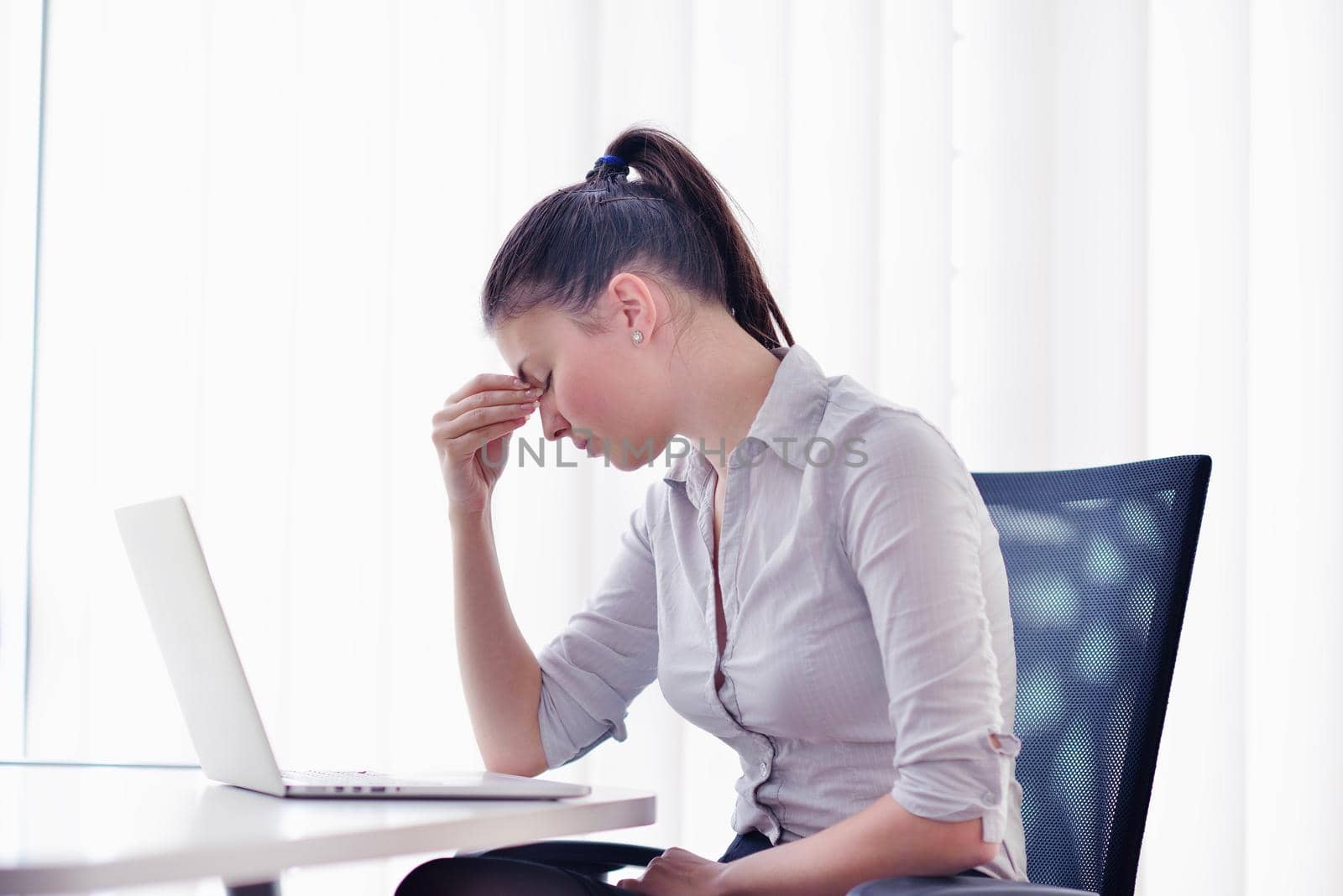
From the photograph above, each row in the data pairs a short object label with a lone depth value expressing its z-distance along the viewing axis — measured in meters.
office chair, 2.58
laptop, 2.39
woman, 2.43
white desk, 2.16
